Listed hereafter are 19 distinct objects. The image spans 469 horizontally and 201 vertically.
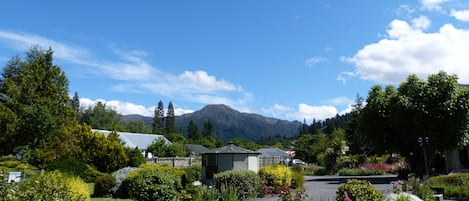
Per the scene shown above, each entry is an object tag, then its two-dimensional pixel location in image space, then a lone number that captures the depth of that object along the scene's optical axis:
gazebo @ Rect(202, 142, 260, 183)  23.36
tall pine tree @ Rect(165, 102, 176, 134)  131.27
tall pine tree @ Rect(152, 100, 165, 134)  135.75
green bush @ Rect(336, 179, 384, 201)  10.55
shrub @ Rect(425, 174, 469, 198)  16.55
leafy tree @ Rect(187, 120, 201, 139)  138.50
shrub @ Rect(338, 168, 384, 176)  37.25
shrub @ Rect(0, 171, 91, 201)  6.59
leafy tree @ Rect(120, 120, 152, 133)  94.70
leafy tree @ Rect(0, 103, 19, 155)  29.36
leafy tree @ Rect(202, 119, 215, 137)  142.32
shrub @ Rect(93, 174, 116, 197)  19.38
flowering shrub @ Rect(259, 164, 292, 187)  20.89
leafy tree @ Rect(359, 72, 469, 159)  25.41
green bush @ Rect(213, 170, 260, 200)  18.83
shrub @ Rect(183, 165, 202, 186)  25.89
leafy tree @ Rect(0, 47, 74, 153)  30.20
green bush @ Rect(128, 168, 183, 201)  14.56
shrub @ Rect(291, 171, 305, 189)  22.78
